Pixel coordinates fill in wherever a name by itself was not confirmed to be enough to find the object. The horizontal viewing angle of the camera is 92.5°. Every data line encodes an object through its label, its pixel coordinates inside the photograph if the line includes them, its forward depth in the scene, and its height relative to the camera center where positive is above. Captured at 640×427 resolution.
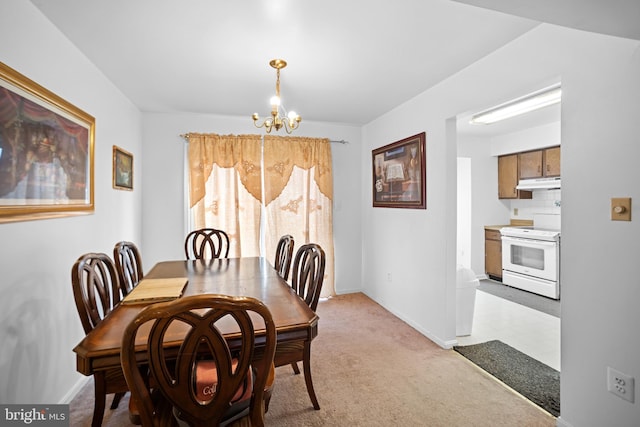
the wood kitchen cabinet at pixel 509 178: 5.02 +0.58
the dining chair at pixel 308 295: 1.74 -0.55
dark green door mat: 2.10 -1.25
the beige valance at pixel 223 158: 3.81 +0.70
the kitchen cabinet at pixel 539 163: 4.43 +0.74
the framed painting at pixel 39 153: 1.53 +0.36
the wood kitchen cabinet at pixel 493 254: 5.08 -0.71
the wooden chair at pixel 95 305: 1.41 -0.48
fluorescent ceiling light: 2.79 +1.09
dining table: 1.16 -0.49
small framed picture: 2.92 +0.44
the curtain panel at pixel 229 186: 3.82 +0.33
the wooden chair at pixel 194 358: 0.95 -0.50
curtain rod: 4.40 +1.03
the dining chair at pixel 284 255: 2.53 -0.38
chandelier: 2.37 +0.81
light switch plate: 1.51 +0.02
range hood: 4.31 +0.42
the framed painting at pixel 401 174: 3.18 +0.45
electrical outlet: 1.51 -0.87
